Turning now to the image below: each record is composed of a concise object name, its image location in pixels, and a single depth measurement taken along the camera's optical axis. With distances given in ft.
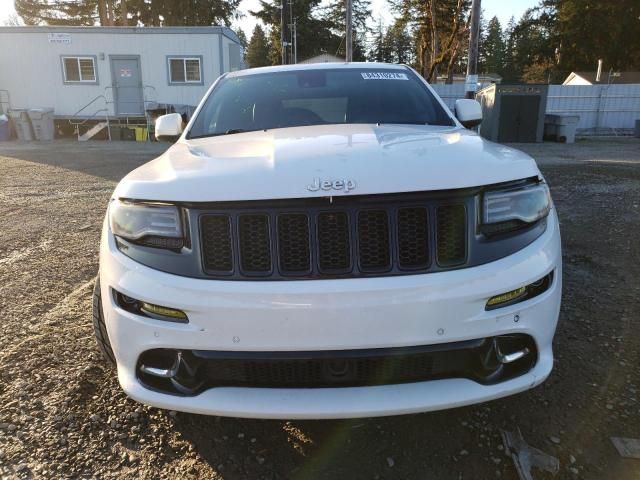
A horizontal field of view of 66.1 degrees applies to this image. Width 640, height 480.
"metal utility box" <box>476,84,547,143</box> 54.54
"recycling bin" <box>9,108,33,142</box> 62.18
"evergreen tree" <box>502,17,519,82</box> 236.02
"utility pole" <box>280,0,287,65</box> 92.69
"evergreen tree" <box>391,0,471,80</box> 112.88
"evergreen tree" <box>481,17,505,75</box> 271.28
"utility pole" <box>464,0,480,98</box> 46.97
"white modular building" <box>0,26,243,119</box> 63.21
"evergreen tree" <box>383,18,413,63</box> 239.50
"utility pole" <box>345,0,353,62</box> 76.64
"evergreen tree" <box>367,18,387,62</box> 258.37
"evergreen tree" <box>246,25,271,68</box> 253.65
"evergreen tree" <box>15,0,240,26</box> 122.93
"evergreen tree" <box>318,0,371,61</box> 195.72
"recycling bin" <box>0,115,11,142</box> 61.57
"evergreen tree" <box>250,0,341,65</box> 188.55
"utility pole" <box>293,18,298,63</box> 171.73
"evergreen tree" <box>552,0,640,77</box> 139.64
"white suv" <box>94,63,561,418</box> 5.63
